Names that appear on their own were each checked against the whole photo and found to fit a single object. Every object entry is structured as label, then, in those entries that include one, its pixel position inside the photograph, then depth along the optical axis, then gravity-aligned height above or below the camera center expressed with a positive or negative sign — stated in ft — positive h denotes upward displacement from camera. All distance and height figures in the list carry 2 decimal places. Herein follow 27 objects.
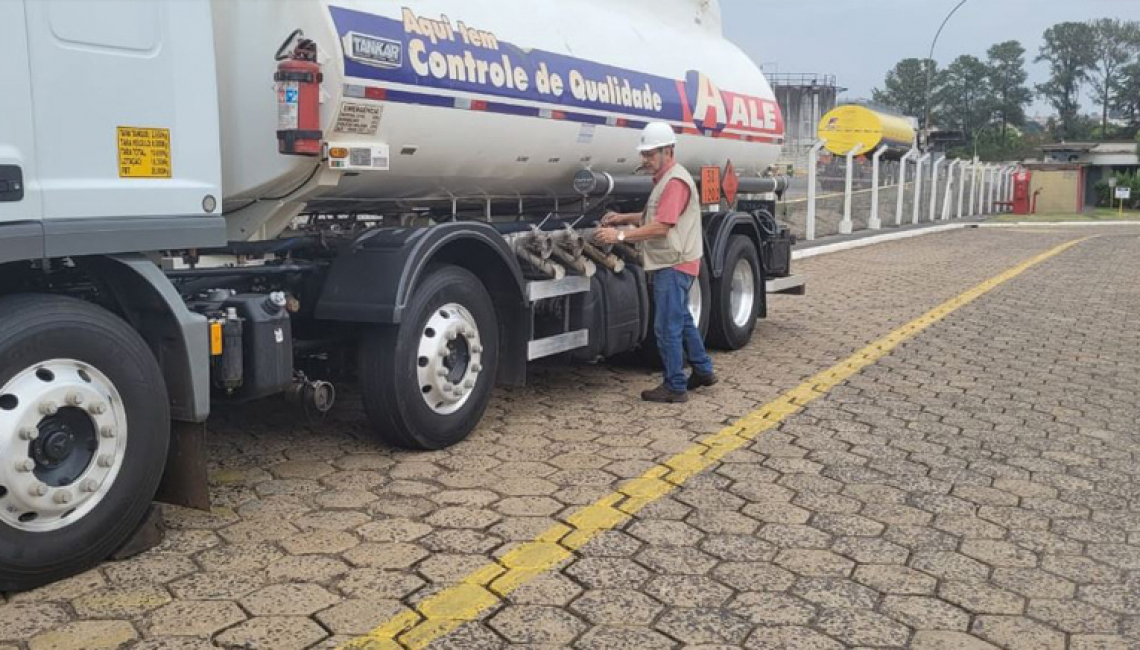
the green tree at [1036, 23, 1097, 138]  457.27 +51.93
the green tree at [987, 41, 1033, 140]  454.40 +43.81
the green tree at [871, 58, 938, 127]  430.20 +39.85
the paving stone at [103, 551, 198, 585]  12.67 -4.55
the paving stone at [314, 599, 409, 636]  11.48 -4.68
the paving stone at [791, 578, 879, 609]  12.41 -4.82
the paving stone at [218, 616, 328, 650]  11.09 -4.68
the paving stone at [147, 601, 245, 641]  11.33 -4.63
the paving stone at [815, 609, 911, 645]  11.50 -4.85
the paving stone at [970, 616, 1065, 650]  11.46 -4.90
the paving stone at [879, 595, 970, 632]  11.91 -4.86
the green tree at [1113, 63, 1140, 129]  438.81 +36.76
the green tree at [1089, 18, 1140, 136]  449.48 +57.11
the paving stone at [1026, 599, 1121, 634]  11.85 -4.90
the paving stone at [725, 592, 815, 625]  11.96 -4.81
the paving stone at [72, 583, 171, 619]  11.70 -4.58
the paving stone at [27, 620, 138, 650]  10.94 -4.61
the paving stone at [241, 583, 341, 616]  11.91 -4.65
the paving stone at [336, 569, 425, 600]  12.41 -4.66
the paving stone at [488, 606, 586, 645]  11.38 -4.75
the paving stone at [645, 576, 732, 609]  12.37 -4.77
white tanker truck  12.05 -0.42
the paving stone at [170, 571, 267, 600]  12.26 -4.60
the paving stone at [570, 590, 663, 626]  11.89 -4.77
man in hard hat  22.15 -1.17
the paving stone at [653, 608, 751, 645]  11.45 -4.80
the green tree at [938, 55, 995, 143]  453.99 +38.90
